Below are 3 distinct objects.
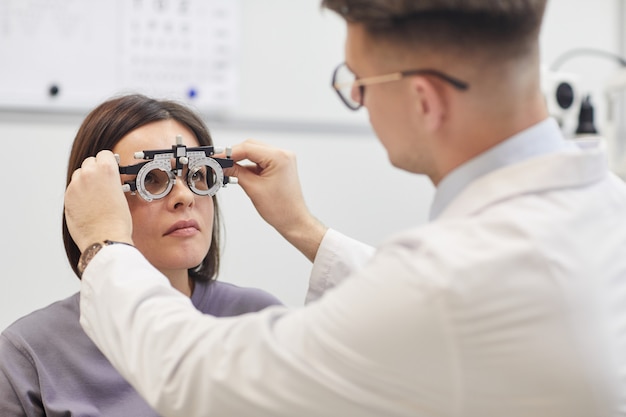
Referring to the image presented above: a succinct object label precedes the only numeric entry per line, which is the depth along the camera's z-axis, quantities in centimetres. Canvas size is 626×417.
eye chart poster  237
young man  96
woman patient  149
